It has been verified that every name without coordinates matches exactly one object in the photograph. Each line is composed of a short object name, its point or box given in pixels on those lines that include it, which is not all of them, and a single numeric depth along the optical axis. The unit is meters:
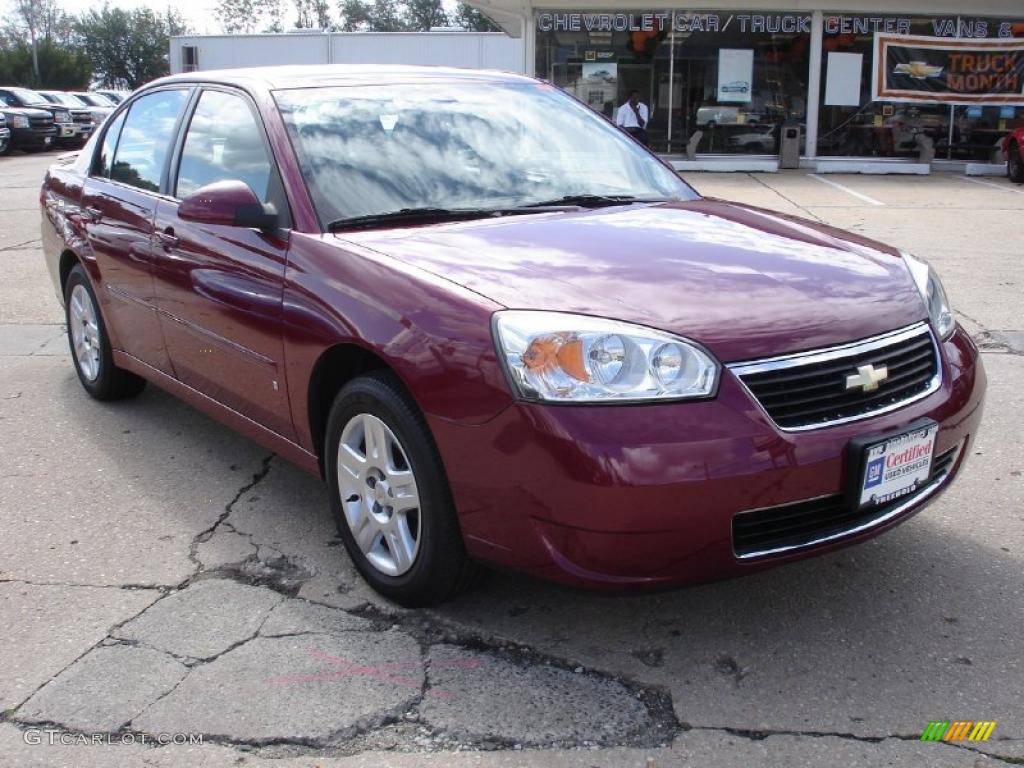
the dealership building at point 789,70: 19.66
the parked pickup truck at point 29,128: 26.69
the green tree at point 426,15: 92.56
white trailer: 38.66
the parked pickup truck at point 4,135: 26.02
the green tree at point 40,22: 65.85
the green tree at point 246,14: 95.81
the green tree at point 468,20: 78.05
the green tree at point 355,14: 94.12
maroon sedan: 2.60
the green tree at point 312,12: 95.81
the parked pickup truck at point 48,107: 29.17
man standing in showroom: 18.88
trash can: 19.86
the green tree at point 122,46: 68.88
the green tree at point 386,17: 93.06
